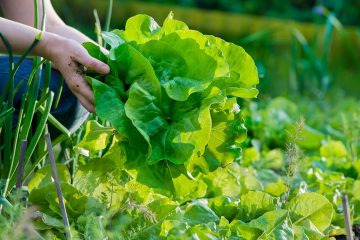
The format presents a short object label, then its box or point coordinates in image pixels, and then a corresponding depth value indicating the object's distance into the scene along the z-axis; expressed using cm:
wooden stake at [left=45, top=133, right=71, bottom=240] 217
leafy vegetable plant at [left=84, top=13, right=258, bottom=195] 219
